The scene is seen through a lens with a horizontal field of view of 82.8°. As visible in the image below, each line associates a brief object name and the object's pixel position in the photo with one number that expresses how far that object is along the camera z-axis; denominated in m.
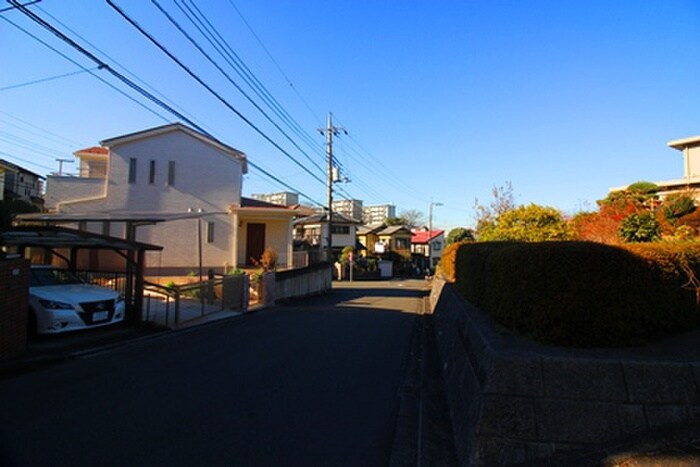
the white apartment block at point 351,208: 59.78
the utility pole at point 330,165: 27.83
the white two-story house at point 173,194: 20.16
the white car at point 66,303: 7.45
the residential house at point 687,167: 24.88
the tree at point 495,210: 26.45
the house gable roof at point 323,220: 42.92
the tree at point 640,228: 9.62
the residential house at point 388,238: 55.44
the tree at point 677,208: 13.77
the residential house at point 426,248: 60.97
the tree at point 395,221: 73.89
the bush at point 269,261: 19.23
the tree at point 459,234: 42.22
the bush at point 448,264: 13.93
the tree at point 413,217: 88.69
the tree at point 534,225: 12.23
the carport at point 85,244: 8.01
